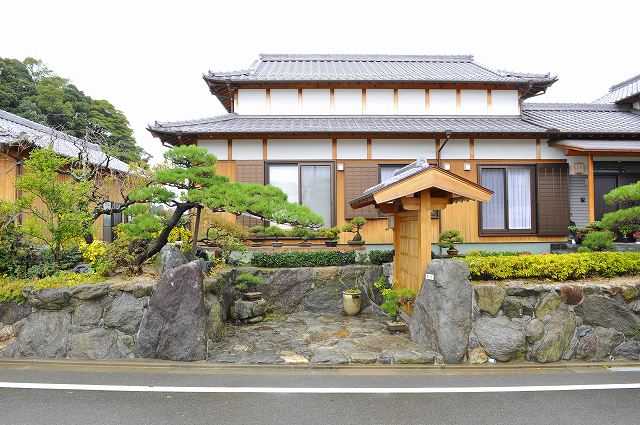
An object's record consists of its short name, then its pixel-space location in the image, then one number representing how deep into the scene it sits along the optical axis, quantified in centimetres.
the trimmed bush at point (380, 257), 867
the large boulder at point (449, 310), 521
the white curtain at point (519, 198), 1072
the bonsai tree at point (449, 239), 839
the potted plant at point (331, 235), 905
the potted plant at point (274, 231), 757
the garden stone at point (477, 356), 522
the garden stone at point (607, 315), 555
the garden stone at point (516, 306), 546
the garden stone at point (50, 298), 551
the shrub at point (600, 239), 674
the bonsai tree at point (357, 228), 910
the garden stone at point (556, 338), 532
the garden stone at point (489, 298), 544
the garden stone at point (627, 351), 550
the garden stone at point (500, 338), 525
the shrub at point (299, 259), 841
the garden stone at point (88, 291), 551
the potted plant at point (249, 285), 736
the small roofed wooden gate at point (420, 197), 562
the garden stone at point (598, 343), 545
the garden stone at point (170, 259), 593
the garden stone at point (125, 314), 544
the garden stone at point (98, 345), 535
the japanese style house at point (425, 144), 1017
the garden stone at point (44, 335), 539
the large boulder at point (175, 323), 520
